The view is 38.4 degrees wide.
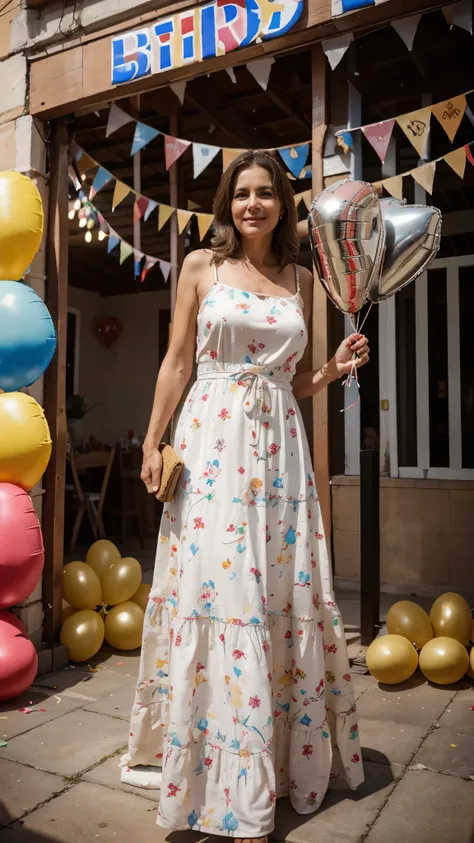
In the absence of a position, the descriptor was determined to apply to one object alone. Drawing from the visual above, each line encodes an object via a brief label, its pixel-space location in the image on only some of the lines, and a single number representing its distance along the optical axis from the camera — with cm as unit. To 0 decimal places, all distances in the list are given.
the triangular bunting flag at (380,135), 307
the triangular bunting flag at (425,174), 315
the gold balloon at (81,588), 365
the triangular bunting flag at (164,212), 411
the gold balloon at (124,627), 362
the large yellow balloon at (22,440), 282
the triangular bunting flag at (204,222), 391
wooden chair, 609
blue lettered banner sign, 285
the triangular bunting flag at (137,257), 477
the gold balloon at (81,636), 349
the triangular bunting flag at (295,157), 346
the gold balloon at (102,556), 391
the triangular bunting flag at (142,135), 371
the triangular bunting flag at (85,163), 400
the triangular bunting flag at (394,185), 319
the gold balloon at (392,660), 302
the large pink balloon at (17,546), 282
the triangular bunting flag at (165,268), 461
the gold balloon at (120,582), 371
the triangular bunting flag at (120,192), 403
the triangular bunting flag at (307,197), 366
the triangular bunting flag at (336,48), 280
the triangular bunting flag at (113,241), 464
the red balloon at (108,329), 939
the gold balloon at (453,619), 317
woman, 187
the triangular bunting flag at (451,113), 296
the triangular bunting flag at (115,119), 355
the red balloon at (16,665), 284
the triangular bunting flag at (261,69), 302
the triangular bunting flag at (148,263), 487
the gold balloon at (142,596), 387
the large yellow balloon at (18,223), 296
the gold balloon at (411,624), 317
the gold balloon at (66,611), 367
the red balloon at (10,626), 293
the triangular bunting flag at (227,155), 347
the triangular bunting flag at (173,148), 372
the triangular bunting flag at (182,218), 410
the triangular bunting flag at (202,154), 356
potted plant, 803
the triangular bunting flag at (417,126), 304
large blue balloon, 288
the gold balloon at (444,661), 299
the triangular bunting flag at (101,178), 393
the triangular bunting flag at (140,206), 422
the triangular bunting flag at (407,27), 270
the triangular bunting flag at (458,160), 304
